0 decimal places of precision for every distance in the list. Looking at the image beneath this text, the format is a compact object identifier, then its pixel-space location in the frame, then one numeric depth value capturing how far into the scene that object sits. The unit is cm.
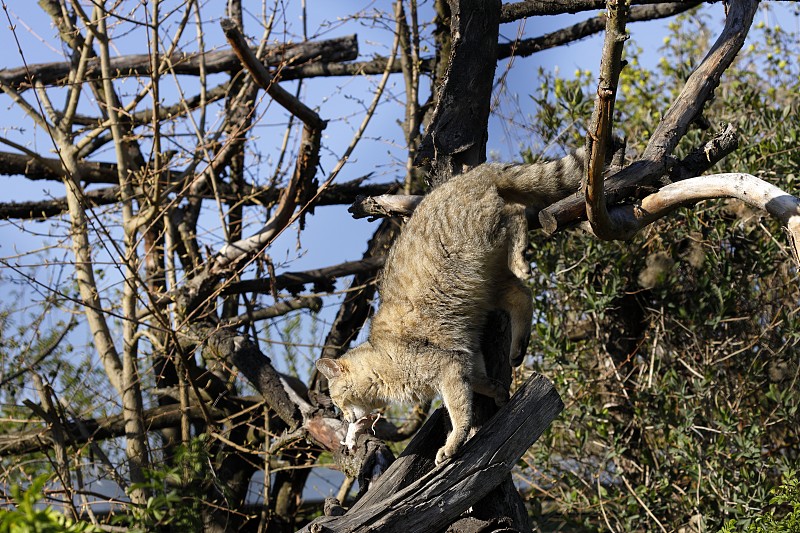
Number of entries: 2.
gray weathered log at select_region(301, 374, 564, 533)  614
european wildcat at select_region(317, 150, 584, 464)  673
